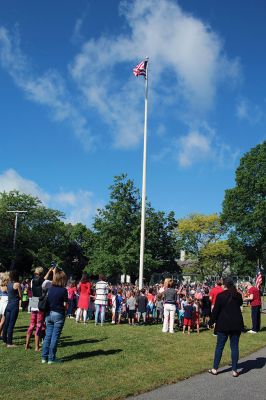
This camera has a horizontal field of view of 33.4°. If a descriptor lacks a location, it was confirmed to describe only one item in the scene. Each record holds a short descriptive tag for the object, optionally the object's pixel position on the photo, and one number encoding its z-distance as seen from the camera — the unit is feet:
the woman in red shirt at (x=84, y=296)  53.56
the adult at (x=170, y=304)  47.34
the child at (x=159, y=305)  59.41
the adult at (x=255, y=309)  50.60
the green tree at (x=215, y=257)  217.36
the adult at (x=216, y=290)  51.06
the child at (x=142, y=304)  55.98
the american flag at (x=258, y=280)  62.86
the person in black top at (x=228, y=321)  26.96
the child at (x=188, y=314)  48.93
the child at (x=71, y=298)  59.61
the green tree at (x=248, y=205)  150.30
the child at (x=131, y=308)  55.83
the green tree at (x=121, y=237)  135.95
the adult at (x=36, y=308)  32.14
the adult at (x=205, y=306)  57.06
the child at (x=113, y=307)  56.73
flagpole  77.71
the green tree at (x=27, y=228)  190.49
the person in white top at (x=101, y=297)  51.82
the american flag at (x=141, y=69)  82.48
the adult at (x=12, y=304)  33.06
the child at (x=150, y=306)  59.68
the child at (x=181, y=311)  52.83
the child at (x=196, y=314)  50.87
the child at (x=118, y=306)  56.39
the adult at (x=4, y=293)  35.17
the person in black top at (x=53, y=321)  28.22
